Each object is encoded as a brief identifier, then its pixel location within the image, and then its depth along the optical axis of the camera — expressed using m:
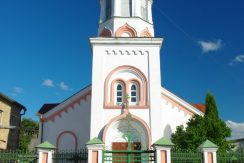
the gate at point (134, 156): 11.53
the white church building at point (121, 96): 15.54
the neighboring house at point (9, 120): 21.33
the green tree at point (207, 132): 14.44
